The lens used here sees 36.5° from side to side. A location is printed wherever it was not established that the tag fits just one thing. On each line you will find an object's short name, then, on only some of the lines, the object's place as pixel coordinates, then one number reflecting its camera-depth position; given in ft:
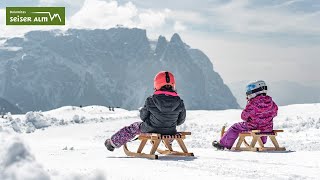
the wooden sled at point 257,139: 33.22
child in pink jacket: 33.76
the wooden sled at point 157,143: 27.22
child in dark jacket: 27.53
